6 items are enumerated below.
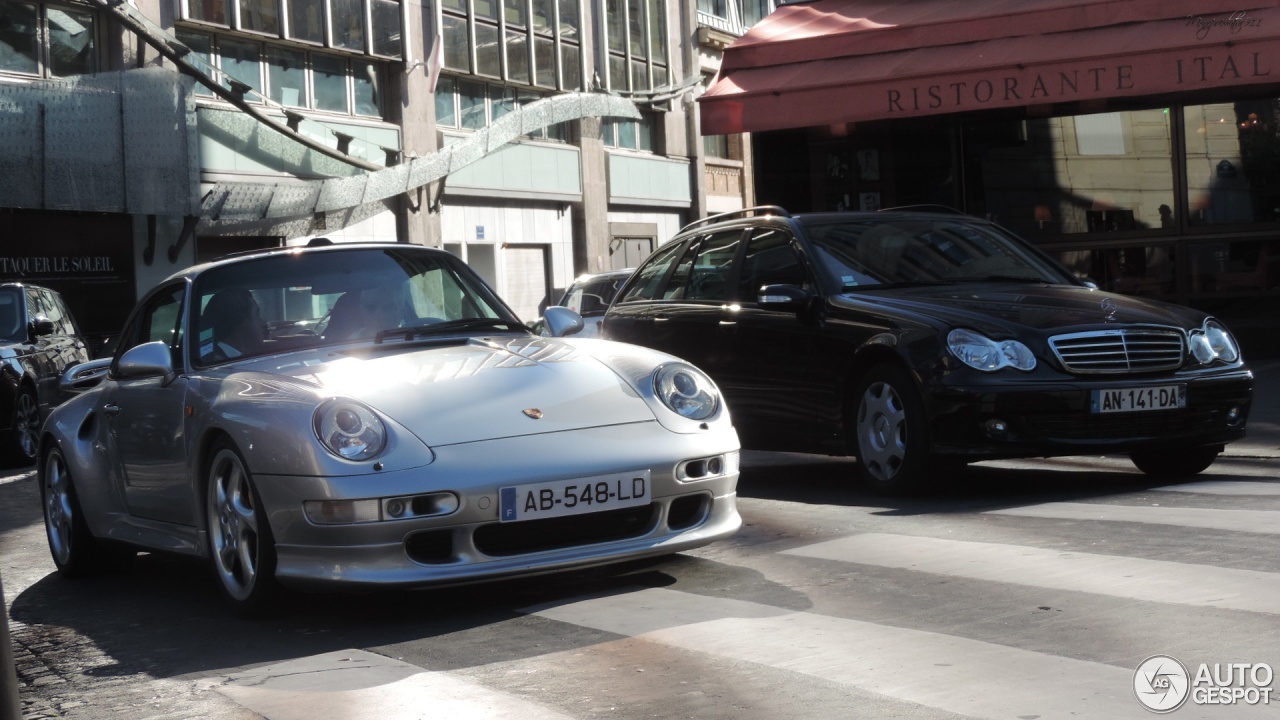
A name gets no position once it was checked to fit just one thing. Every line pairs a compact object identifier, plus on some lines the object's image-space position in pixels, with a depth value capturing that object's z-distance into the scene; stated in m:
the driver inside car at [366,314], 6.69
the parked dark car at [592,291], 17.25
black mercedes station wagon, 7.84
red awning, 14.86
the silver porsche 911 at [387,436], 5.53
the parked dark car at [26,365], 14.66
